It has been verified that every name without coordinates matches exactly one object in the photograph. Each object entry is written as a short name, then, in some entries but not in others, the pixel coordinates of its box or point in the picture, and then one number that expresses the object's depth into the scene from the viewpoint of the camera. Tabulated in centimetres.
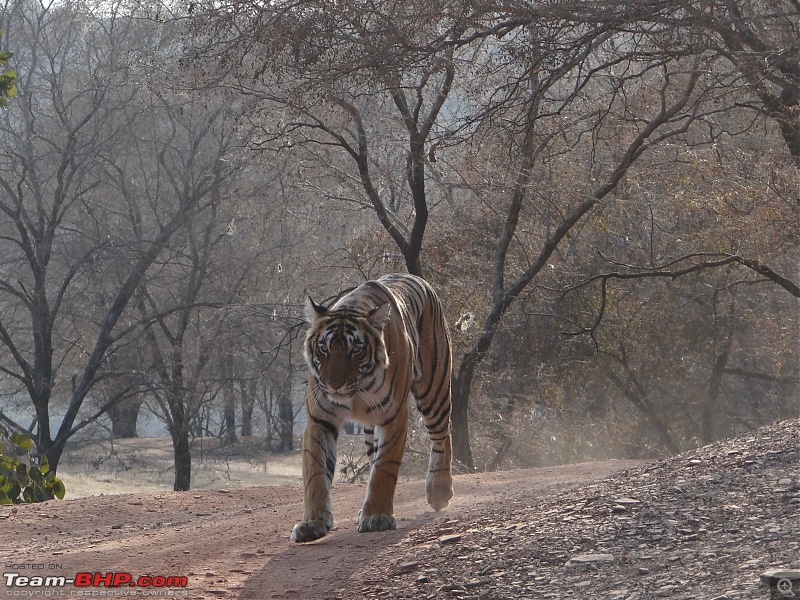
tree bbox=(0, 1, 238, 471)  4153
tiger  1216
